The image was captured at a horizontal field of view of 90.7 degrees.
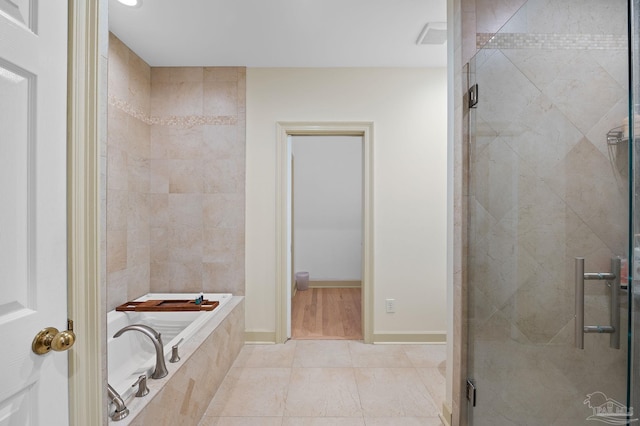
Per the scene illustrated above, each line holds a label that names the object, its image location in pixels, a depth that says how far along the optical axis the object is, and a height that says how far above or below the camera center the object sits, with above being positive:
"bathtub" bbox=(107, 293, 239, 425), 1.80 -0.86
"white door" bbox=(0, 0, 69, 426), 0.76 +0.01
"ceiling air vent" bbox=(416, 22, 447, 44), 2.29 +1.33
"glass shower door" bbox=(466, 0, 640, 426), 0.95 -0.02
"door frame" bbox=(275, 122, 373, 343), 2.95 +0.00
